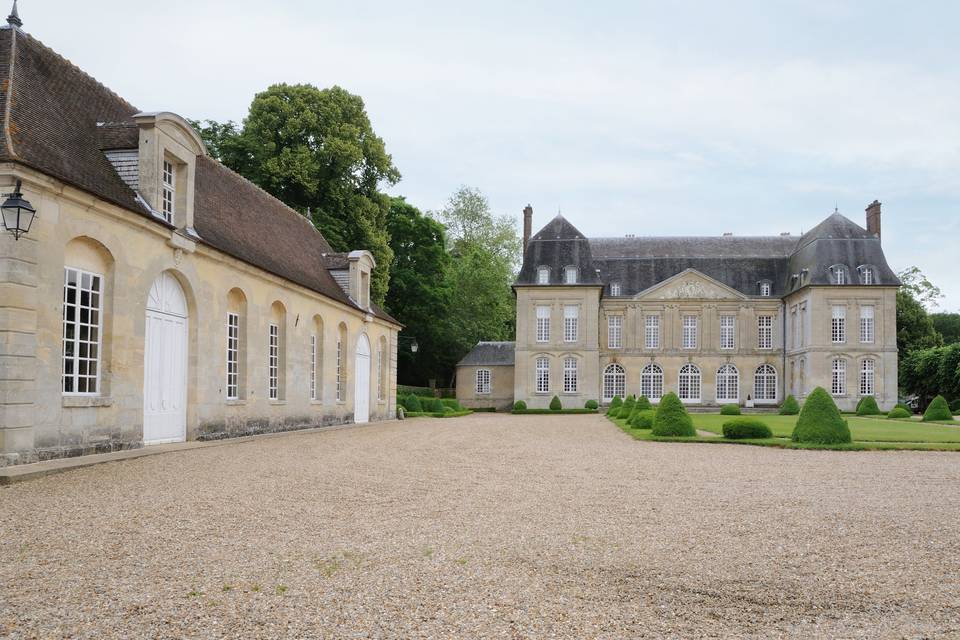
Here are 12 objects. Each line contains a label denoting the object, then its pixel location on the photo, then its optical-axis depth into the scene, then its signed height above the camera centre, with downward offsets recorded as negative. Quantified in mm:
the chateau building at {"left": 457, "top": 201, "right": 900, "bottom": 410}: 41344 +1931
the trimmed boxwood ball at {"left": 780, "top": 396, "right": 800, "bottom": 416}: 33250 -1963
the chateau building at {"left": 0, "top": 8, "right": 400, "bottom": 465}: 9719 +1163
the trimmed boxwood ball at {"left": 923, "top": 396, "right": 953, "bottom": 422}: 26125 -1644
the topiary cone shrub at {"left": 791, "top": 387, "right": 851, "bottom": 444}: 15016 -1191
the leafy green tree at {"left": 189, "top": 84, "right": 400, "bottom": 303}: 27781 +7478
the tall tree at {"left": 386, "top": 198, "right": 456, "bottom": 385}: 40906 +4508
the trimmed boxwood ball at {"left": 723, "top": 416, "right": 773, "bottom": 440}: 16859 -1492
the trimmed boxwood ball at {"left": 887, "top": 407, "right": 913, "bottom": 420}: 29281 -1931
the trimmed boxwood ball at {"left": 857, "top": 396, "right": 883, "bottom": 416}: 33625 -1991
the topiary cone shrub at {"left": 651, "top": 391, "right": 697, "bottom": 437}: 17078 -1331
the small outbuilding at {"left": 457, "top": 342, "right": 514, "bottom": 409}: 43688 -1250
